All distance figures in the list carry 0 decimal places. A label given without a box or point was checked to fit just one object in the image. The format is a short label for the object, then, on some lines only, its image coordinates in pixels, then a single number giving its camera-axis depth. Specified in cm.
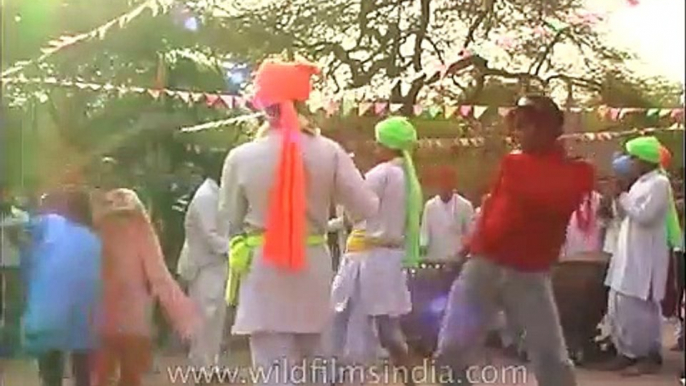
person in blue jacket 358
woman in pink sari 371
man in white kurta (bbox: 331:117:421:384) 423
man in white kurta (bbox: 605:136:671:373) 384
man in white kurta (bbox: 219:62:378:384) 315
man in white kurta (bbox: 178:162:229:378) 432
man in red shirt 346
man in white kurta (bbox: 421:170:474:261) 466
